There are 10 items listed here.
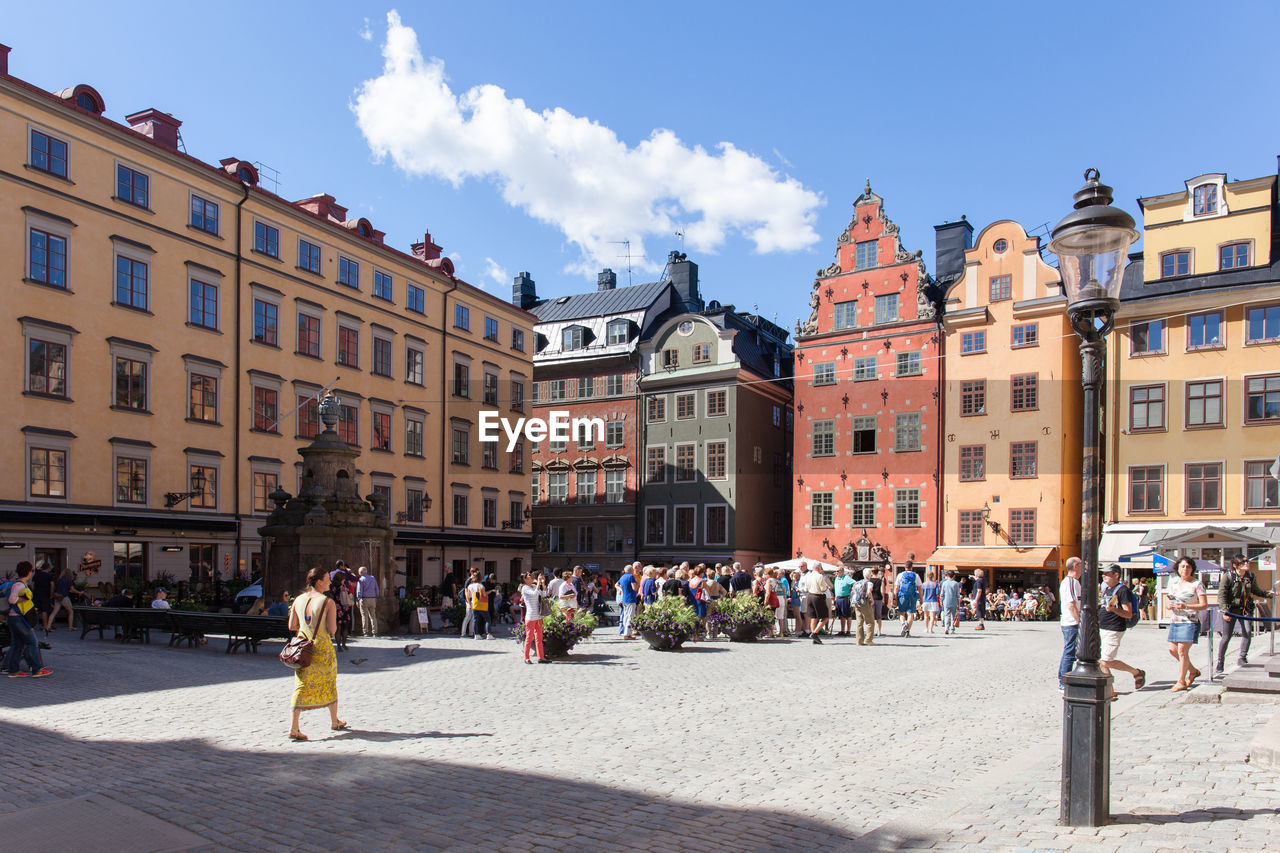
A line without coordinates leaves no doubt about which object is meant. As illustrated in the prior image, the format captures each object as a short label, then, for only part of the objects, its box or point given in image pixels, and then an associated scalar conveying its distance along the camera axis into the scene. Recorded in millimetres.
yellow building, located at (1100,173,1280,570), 36688
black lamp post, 6758
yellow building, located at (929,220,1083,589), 40938
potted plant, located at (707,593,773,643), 22953
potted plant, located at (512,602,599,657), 18203
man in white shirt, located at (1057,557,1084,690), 13008
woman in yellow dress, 10203
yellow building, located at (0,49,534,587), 29672
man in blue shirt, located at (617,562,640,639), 23828
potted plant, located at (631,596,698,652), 20281
